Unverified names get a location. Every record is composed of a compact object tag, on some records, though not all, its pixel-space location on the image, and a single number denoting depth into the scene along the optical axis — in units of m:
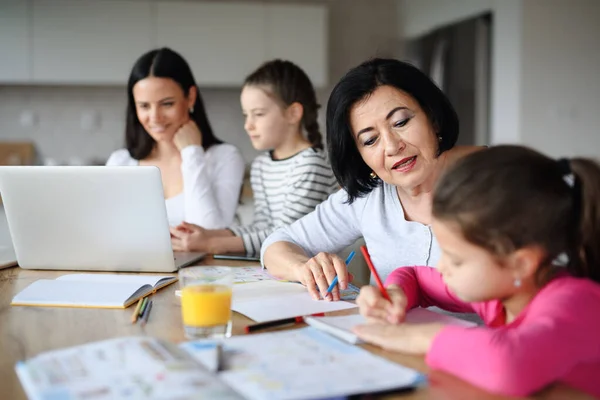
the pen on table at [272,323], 1.03
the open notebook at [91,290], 1.27
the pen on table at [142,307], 1.17
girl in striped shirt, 2.11
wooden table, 0.80
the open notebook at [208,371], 0.73
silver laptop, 1.48
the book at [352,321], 0.98
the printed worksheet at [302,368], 0.76
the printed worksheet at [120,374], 0.72
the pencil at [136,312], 1.14
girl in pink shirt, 0.81
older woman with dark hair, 1.48
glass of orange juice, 1.00
